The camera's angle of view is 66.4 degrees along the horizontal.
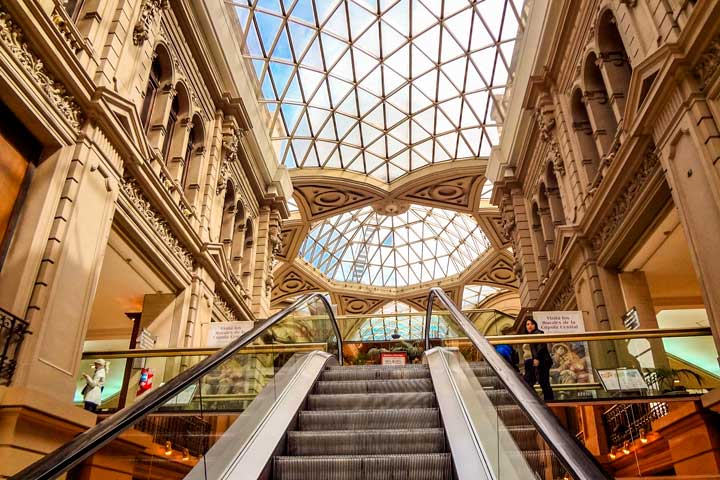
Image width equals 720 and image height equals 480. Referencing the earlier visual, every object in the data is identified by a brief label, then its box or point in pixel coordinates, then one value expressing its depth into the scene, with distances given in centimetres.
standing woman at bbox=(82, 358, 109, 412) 940
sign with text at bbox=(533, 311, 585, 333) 1259
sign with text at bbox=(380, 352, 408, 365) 1693
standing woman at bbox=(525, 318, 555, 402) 1015
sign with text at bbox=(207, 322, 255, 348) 1336
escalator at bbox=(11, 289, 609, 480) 287
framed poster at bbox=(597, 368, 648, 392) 988
